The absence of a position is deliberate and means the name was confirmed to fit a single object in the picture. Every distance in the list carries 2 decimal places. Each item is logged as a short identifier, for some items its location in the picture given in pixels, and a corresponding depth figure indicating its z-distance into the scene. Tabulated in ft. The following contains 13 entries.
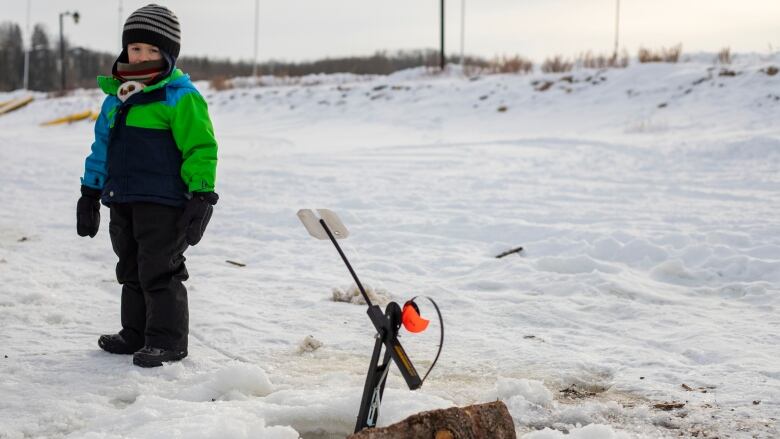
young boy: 10.57
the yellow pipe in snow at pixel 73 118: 70.85
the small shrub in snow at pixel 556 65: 63.09
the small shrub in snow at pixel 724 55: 54.60
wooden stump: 6.86
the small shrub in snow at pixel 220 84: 85.97
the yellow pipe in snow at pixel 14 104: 96.78
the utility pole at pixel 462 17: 95.56
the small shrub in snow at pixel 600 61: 60.54
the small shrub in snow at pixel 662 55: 58.70
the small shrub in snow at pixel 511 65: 67.89
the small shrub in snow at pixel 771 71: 43.75
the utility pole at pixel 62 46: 141.72
